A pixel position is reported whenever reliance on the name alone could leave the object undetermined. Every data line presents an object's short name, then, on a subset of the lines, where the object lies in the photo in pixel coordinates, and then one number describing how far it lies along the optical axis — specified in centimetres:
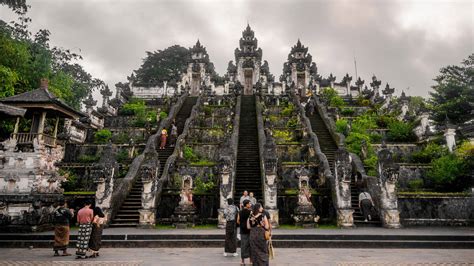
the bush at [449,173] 1452
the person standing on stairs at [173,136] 1902
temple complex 1216
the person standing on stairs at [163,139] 1856
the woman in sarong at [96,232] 798
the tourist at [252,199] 987
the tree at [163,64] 5138
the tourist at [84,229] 779
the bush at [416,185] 1567
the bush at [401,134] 2122
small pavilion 1248
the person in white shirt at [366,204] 1268
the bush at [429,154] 1738
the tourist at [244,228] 695
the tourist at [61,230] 822
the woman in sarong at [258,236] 573
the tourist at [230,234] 790
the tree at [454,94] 2455
